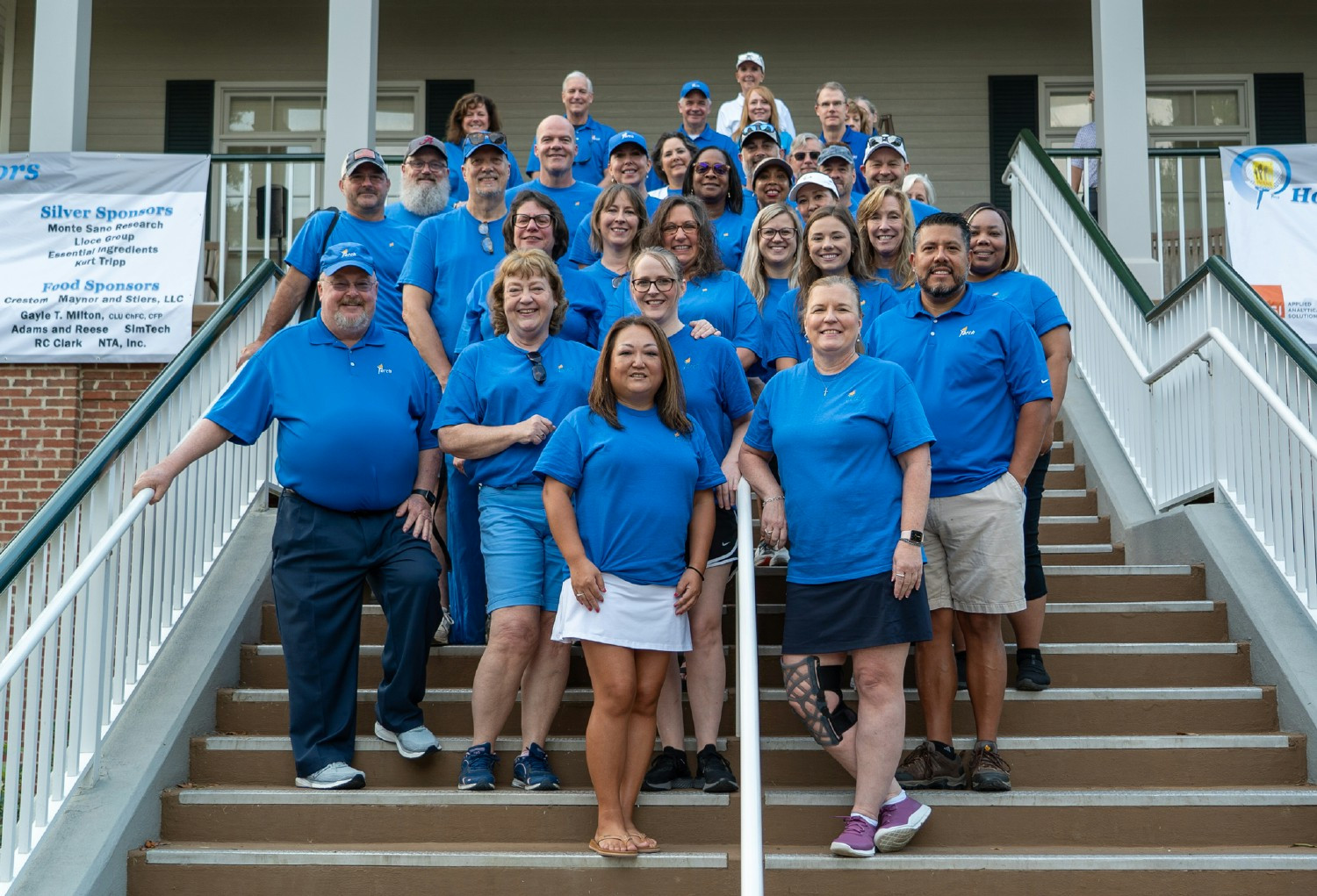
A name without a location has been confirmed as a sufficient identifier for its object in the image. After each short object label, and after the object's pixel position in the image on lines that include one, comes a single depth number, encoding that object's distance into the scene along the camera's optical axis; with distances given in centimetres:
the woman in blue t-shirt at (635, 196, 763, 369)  509
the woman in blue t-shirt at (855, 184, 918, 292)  520
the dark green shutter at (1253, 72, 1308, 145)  1198
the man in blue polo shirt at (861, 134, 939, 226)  657
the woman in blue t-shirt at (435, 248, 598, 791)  435
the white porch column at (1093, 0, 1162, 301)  943
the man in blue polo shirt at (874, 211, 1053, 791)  434
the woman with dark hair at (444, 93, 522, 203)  748
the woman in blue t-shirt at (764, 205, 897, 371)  490
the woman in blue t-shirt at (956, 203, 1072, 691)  489
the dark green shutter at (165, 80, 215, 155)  1218
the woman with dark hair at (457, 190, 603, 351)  502
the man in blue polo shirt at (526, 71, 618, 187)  815
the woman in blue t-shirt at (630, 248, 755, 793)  434
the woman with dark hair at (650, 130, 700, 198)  687
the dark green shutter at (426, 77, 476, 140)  1209
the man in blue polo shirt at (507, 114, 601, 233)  623
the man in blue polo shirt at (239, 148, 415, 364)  577
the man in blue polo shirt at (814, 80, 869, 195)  820
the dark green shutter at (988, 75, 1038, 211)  1205
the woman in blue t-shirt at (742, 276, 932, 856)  400
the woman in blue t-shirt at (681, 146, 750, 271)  618
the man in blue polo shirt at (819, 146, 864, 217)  684
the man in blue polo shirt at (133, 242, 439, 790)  446
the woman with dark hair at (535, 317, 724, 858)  406
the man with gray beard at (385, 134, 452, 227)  617
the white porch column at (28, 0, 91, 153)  912
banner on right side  867
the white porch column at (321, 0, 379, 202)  917
